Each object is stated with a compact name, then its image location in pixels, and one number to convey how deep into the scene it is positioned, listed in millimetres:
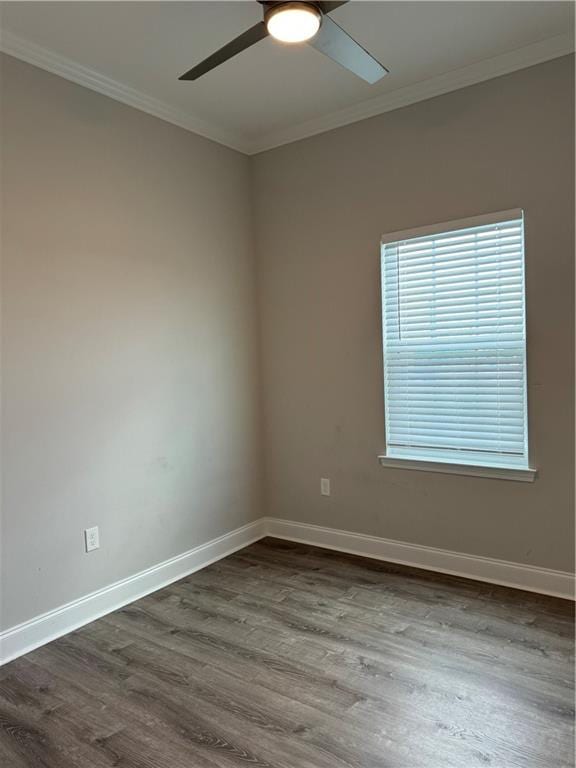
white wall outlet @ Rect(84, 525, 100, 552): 2863
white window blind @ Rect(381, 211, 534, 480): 2961
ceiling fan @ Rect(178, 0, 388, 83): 1923
